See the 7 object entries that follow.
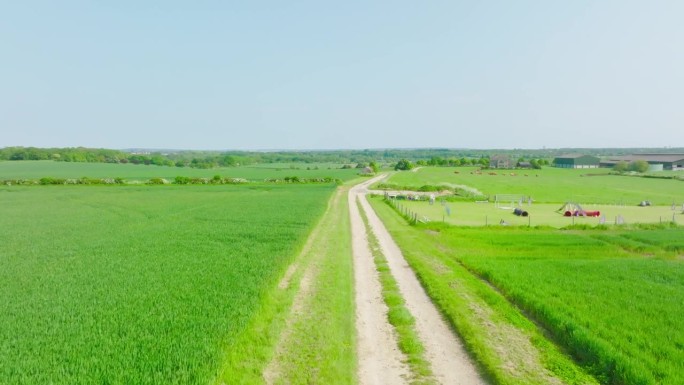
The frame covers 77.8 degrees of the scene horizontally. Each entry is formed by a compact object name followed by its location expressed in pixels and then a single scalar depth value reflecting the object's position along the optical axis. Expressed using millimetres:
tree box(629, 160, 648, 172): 133250
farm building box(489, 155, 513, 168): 168262
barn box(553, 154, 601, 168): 168125
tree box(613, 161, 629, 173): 136750
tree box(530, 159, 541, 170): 160000
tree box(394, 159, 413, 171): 169000
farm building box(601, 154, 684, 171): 146625
